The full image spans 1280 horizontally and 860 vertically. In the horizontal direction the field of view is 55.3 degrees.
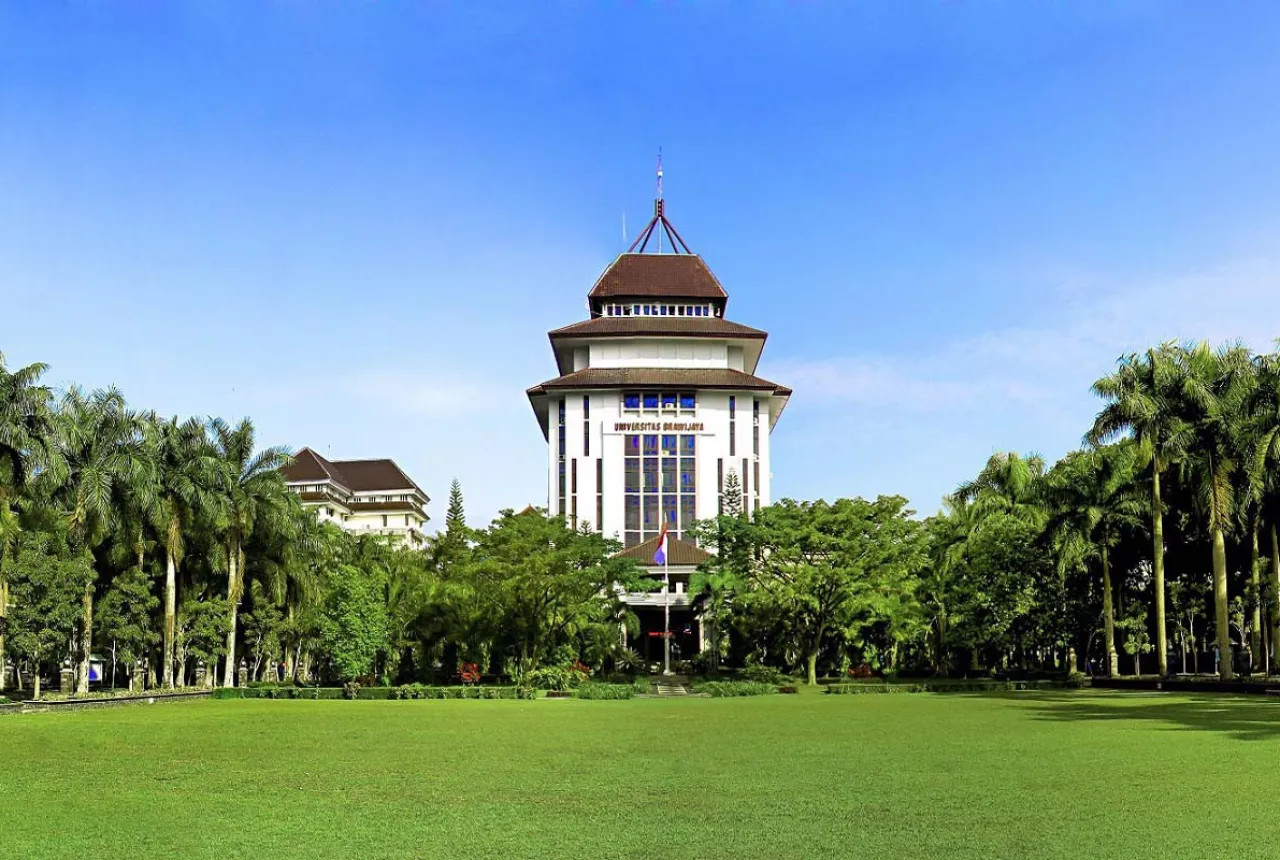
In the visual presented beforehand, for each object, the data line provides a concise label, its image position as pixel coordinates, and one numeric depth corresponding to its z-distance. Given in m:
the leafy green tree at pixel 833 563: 52.38
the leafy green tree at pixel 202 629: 53.69
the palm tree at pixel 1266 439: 37.56
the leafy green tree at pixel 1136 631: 50.66
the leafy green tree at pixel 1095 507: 48.16
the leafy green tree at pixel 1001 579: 53.00
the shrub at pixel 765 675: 53.88
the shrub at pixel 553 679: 51.28
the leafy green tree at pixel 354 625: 55.28
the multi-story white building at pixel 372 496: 139.62
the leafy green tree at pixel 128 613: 49.62
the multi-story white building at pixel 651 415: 108.50
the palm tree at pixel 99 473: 43.41
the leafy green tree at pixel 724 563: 55.03
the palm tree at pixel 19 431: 37.62
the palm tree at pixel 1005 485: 56.41
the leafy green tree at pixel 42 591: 46.22
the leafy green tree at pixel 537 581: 51.53
